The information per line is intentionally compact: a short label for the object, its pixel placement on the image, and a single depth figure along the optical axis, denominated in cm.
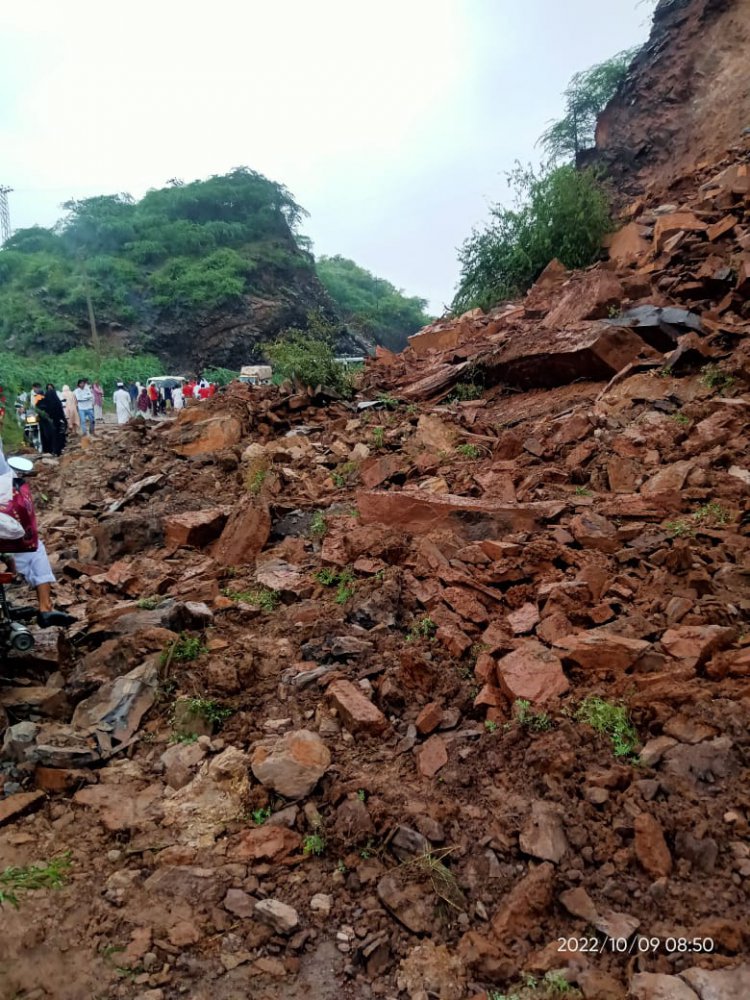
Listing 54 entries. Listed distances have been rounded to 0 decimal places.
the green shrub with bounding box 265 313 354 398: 902
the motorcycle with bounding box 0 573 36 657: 333
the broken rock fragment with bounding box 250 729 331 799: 258
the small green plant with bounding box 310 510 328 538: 503
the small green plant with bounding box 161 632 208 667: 348
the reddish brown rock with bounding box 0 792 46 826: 254
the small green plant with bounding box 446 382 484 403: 806
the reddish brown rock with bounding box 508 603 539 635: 321
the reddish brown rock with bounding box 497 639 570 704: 277
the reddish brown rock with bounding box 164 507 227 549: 535
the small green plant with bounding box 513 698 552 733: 262
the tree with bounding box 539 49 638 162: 1761
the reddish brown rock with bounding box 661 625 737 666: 270
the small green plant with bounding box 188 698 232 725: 307
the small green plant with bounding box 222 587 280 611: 411
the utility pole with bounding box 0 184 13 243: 3888
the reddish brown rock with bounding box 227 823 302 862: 233
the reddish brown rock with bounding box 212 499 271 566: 505
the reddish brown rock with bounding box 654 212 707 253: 895
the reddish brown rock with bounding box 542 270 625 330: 786
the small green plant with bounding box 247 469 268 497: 625
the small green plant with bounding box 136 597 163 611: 418
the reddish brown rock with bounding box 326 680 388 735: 287
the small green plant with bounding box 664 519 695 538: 357
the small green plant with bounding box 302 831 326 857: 235
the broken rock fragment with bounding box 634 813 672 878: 202
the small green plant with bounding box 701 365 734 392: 548
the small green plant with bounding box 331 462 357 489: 619
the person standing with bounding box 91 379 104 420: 1791
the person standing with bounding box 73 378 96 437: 1395
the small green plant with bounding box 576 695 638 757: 246
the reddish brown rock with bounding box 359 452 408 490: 585
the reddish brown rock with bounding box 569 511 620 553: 375
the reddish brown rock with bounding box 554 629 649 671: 279
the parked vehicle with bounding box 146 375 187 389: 2223
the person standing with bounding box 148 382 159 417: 1903
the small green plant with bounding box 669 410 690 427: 511
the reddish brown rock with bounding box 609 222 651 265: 1034
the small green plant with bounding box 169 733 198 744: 298
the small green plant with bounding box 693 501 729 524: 372
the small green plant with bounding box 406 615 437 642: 342
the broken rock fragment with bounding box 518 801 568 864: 214
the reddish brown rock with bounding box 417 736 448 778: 263
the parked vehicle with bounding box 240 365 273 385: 2026
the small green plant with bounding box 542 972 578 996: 173
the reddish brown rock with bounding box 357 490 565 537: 423
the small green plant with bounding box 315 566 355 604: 396
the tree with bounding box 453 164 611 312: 1190
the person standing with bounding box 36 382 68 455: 1108
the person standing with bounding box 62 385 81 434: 1464
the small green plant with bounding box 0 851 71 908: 217
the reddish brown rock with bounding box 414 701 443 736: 285
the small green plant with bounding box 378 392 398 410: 803
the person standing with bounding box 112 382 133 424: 1612
